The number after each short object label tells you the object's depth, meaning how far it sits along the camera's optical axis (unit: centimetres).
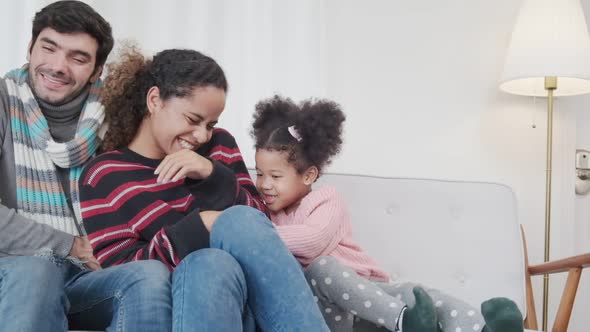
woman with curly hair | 109
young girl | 132
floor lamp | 235
